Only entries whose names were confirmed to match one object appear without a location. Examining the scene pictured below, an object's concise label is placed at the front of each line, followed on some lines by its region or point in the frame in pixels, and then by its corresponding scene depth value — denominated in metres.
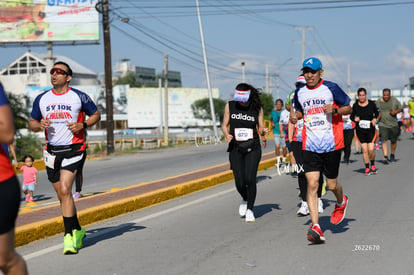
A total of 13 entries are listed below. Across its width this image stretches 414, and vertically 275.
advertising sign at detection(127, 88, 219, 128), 99.62
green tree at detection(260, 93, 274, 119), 102.14
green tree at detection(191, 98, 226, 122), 101.75
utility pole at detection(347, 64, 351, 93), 117.35
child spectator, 12.98
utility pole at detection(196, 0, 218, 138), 43.56
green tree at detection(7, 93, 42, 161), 41.41
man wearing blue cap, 7.14
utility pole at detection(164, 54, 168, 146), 50.68
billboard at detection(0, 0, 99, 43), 58.12
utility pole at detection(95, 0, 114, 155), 30.12
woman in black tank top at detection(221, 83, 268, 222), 8.97
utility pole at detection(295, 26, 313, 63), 69.00
